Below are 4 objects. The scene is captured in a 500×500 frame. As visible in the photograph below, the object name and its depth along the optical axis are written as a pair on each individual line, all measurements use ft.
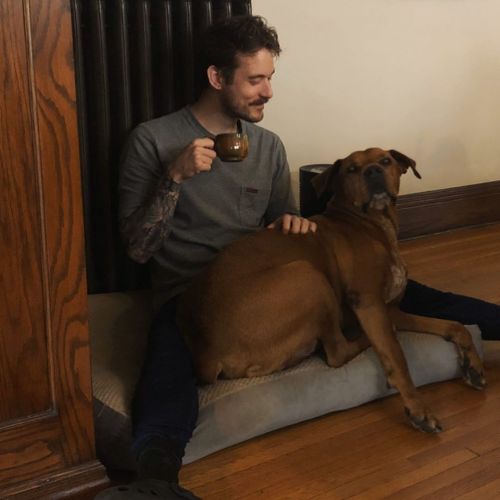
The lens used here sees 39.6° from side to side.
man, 6.52
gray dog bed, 5.65
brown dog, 6.07
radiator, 7.74
